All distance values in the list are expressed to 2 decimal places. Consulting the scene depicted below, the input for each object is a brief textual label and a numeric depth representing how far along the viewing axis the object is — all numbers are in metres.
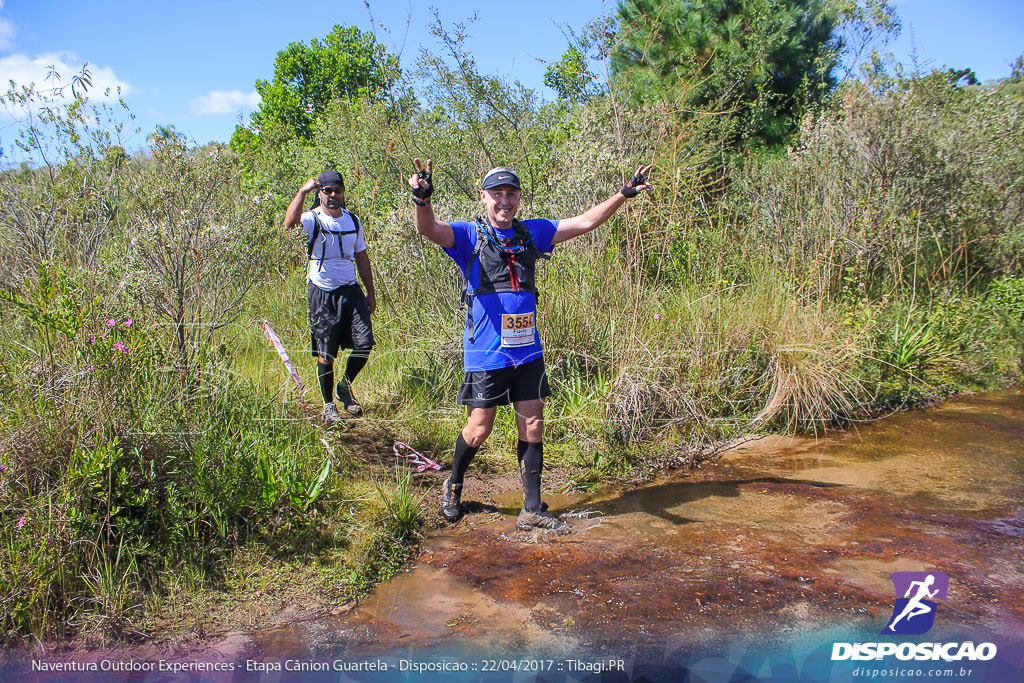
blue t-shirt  4.05
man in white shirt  5.37
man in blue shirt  4.05
